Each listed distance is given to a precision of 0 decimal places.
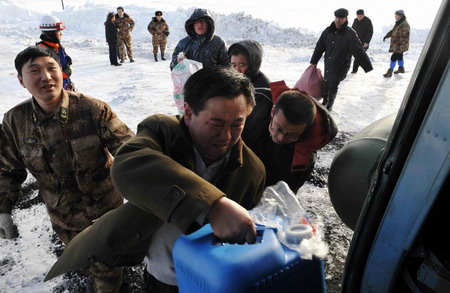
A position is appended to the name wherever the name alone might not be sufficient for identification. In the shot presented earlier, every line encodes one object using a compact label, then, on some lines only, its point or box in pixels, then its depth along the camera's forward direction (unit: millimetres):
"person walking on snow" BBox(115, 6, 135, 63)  11328
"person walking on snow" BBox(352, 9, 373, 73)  8820
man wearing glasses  1873
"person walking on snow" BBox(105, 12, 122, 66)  10516
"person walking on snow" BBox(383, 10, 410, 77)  8867
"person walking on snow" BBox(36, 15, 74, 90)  4375
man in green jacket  778
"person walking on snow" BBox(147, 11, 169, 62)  11602
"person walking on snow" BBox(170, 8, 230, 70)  4227
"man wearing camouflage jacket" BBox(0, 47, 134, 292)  1964
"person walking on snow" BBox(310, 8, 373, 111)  5758
